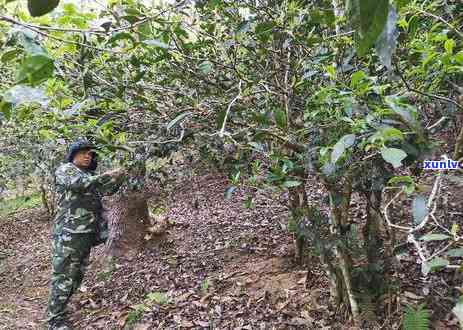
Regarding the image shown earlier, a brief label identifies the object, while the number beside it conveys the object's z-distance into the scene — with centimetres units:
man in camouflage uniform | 365
